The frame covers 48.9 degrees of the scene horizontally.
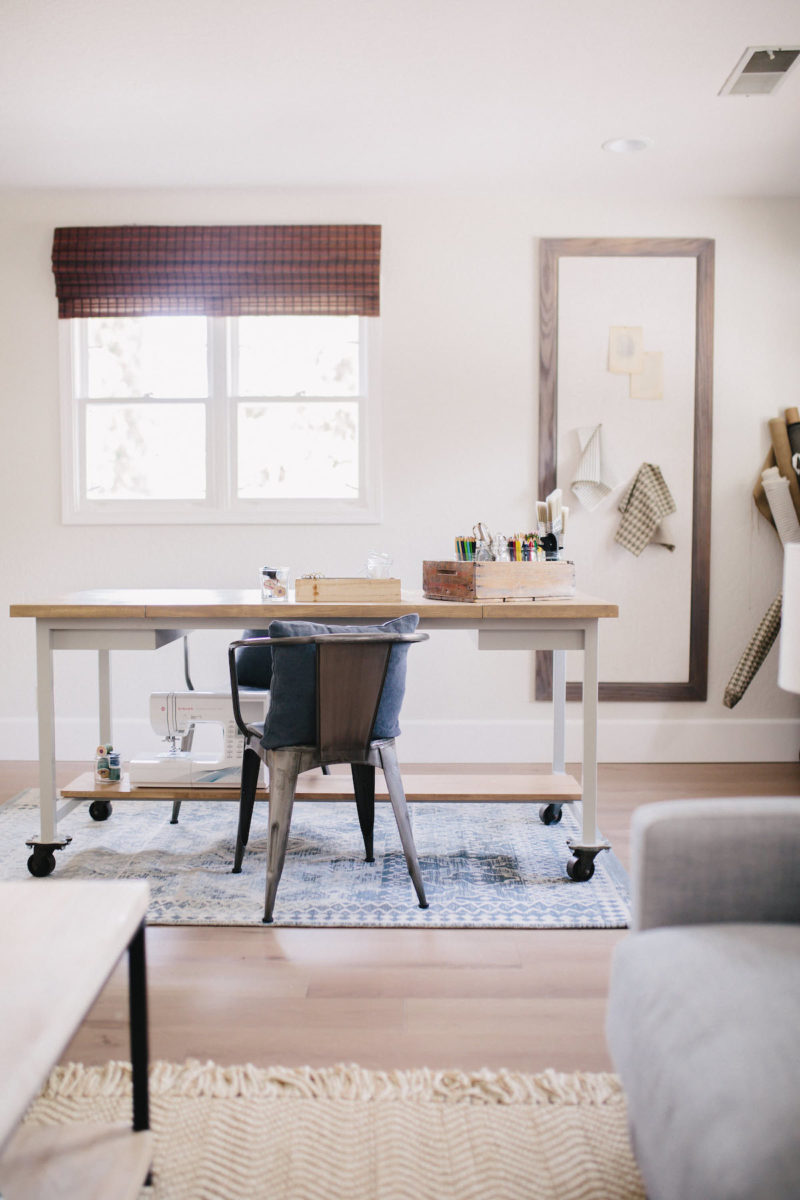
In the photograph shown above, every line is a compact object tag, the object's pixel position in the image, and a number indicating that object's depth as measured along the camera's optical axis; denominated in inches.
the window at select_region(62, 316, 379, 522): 159.3
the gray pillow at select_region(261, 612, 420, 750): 88.9
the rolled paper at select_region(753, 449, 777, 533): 156.7
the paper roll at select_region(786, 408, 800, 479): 154.8
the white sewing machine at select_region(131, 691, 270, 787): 109.4
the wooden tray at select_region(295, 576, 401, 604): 103.6
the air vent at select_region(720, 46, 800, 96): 108.6
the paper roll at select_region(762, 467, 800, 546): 150.8
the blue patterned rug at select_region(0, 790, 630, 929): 93.4
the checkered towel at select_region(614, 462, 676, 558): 156.5
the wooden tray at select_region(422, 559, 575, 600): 102.0
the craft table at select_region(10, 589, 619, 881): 100.2
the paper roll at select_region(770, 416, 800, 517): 154.3
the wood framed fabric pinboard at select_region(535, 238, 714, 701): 156.1
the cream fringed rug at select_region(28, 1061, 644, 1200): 54.1
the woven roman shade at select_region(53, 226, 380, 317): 154.1
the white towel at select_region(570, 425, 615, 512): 155.2
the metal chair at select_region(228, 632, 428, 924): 88.5
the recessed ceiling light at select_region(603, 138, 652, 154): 134.5
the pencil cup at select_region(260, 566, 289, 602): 105.2
